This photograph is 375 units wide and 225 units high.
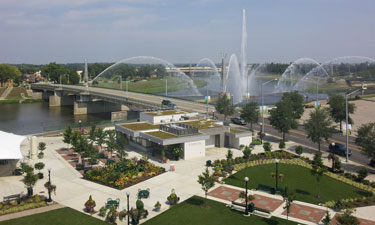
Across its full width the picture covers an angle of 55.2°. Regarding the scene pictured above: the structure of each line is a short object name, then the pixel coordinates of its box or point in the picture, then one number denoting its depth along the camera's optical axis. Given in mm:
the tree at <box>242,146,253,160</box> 36500
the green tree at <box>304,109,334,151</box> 38750
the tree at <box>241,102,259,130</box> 49688
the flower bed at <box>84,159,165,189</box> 30094
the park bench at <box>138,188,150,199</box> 26856
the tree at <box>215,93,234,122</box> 55094
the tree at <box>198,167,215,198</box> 25756
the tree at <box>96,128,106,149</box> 39497
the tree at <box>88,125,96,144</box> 40062
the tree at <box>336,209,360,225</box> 18984
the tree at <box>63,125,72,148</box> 41656
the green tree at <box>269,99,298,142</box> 44219
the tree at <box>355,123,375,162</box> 32312
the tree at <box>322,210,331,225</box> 20266
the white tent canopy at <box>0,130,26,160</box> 32188
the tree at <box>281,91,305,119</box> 54381
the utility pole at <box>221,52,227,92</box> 77688
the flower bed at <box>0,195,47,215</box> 24719
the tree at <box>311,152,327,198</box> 26797
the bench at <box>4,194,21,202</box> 26562
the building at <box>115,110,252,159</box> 38406
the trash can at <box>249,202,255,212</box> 24138
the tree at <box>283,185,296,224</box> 21844
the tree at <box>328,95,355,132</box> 51375
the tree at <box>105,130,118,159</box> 36516
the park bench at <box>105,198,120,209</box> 24750
